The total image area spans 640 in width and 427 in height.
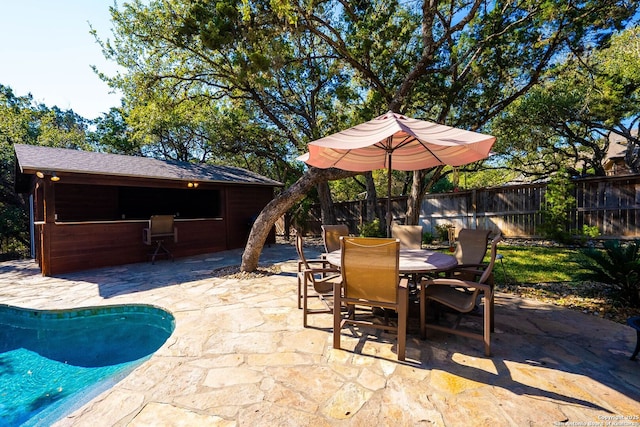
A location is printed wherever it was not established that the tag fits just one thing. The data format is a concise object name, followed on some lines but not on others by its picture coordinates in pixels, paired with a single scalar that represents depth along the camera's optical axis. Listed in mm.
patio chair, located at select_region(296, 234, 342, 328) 3092
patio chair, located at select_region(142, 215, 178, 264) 7412
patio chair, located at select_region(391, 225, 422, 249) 4301
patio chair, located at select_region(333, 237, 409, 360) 2387
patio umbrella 2672
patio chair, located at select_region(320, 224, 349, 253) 4262
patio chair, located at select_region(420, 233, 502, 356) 2393
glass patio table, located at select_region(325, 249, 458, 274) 2633
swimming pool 2277
